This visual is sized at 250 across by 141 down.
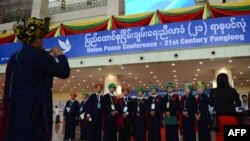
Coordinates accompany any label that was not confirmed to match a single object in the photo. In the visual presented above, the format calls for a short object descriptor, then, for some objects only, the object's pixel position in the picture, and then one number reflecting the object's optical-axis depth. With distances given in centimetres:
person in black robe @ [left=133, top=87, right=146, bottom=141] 910
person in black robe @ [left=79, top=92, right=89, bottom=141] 914
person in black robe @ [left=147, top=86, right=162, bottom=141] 866
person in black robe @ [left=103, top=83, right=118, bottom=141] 863
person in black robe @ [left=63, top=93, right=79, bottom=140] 1030
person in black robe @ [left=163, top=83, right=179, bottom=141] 829
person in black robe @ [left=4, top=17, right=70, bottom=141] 192
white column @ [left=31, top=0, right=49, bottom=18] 2189
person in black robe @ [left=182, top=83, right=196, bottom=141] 798
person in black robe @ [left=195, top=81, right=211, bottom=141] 778
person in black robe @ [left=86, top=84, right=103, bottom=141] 831
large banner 1100
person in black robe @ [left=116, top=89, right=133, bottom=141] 918
